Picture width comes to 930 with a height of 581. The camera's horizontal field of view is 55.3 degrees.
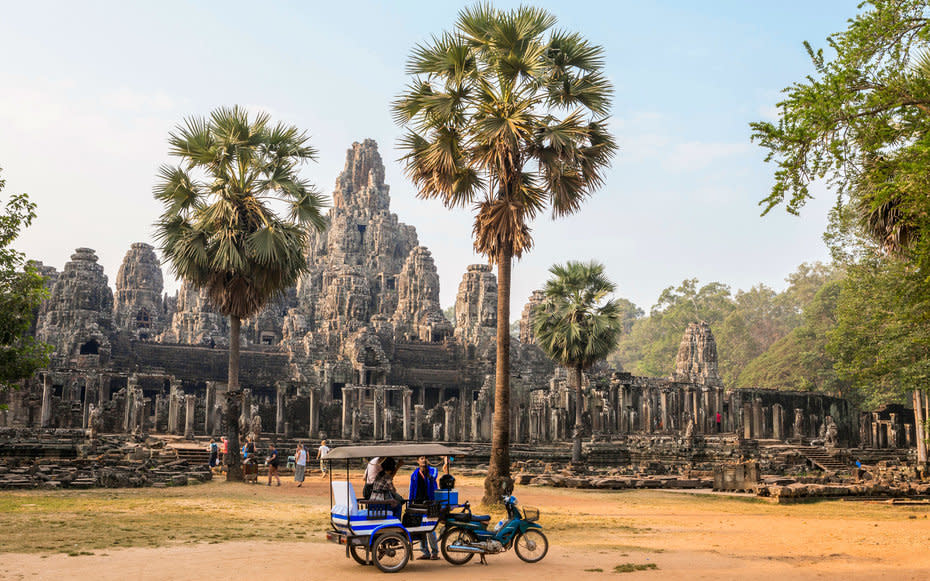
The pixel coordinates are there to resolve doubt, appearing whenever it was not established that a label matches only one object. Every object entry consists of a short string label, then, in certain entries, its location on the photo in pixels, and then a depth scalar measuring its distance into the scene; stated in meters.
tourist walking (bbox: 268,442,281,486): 24.03
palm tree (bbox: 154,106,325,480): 22.69
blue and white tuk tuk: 10.43
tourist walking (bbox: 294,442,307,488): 24.56
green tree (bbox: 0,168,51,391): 19.38
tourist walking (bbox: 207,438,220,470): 28.14
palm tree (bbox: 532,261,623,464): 35.41
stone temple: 42.56
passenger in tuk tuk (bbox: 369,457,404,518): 10.80
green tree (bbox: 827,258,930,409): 26.38
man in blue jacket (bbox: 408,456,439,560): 11.17
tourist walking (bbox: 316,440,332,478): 26.41
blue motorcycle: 10.95
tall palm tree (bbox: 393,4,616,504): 16.83
